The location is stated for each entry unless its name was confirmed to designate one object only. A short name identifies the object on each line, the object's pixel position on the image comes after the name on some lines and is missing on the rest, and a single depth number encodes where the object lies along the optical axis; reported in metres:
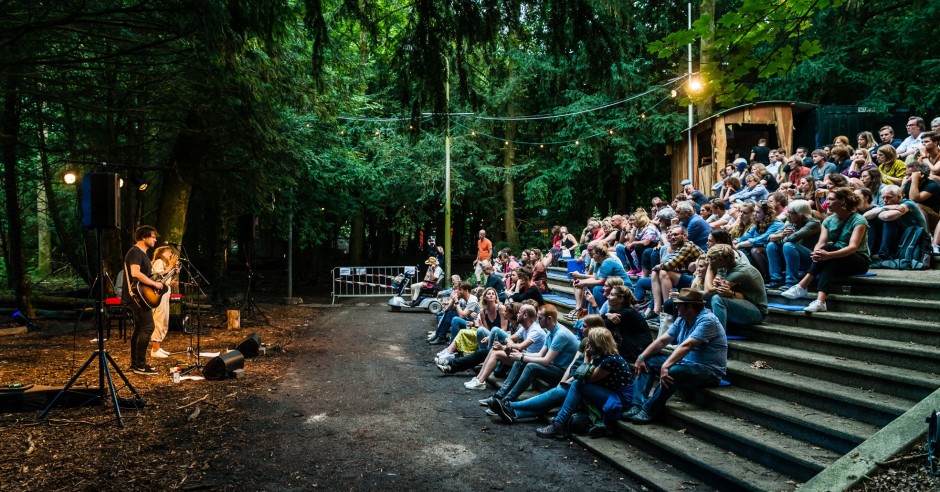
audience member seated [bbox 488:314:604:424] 5.89
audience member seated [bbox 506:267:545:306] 8.84
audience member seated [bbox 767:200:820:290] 6.19
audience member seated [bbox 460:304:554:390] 6.79
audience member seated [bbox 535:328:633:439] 5.32
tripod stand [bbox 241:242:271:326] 12.22
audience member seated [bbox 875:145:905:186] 7.44
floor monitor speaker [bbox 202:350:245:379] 7.41
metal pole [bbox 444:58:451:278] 18.00
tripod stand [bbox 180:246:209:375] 7.71
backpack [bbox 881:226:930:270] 6.11
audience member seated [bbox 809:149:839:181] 8.49
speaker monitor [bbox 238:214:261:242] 12.85
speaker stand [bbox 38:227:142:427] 5.42
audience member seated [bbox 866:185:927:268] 6.03
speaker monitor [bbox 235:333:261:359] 8.78
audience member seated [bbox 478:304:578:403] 6.29
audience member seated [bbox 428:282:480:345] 10.20
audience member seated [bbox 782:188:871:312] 5.52
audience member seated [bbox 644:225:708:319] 6.77
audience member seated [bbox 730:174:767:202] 9.15
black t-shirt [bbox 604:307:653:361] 5.96
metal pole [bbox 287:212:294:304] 16.61
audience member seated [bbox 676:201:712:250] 7.84
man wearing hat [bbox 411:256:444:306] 15.68
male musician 7.41
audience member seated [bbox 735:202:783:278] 6.81
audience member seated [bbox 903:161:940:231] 6.46
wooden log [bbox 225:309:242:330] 11.60
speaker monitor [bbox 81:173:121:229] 5.71
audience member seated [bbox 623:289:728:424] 4.89
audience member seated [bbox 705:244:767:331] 5.64
